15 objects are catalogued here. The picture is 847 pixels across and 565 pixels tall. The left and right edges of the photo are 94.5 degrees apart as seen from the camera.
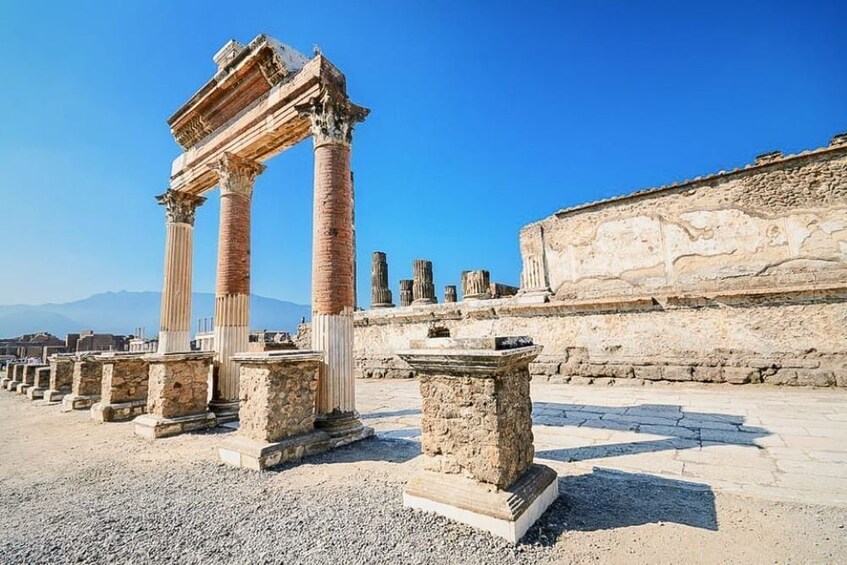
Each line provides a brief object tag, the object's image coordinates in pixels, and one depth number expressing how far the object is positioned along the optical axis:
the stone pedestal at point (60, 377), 10.18
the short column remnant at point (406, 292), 16.73
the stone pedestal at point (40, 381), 10.88
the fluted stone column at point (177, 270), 8.12
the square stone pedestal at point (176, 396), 5.83
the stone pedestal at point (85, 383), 8.36
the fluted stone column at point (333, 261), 5.07
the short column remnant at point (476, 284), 13.28
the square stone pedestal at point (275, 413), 4.22
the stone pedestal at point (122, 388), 6.98
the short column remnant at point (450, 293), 16.95
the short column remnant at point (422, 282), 15.30
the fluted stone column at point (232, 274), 6.93
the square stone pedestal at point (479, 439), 2.54
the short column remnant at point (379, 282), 16.27
